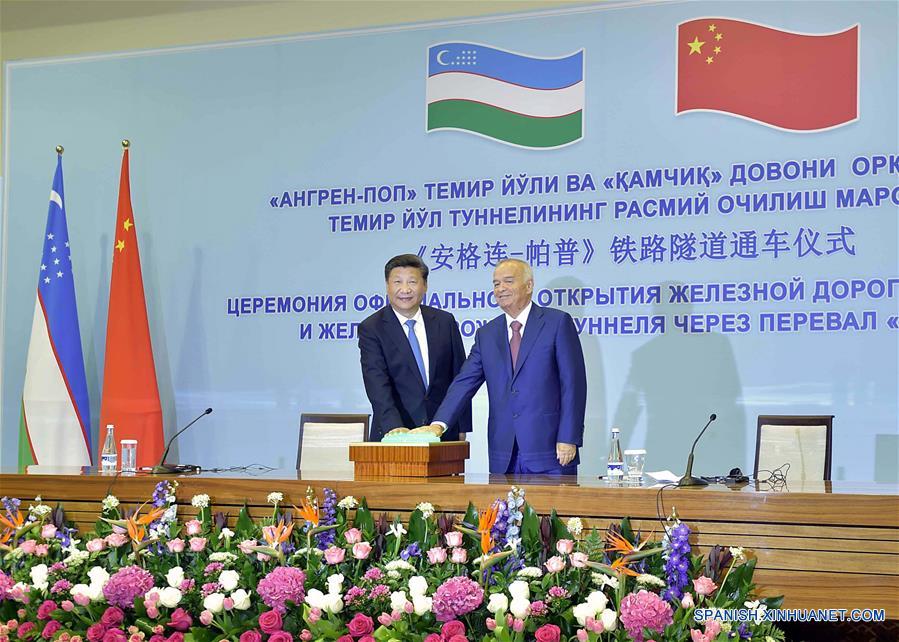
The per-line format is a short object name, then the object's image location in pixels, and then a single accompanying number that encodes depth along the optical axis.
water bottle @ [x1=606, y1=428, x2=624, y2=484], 3.31
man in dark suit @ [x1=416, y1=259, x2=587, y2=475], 4.00
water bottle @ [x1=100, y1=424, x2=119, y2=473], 3.82
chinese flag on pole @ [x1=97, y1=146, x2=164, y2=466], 5.98
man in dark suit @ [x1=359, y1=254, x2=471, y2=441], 4.35
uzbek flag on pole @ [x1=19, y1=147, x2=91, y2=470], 6.05
